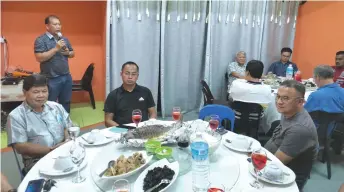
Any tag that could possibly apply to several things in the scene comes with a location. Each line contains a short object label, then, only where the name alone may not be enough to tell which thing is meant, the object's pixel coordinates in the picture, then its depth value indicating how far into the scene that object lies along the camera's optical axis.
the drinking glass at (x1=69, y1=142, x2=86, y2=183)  1.39
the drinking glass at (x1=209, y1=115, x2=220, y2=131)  1.91
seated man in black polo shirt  2.54
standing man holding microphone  3.41
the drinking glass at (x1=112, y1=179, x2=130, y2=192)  1.21
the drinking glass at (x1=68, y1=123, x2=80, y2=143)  1.69
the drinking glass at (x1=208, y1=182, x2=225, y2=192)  1.22
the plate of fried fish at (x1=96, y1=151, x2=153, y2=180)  1.35
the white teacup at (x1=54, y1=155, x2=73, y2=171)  1.44
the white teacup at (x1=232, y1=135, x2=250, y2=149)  1.75
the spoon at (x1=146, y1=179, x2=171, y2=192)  1.29
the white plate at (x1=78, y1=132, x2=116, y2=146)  1.78
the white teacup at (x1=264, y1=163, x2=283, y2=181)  1.38
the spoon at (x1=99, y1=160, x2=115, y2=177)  1.38
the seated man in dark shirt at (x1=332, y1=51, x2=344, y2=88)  3.88
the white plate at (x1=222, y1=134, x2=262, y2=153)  1.74
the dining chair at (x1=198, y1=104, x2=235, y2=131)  2.52
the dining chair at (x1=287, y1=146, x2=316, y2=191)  1.69
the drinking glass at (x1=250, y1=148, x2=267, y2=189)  1.36
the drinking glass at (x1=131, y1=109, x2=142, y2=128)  2.00
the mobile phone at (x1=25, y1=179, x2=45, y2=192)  1.25
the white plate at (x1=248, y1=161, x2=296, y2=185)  1.36
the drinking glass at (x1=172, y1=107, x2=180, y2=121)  2.12
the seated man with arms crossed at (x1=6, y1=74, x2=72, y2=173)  1.83
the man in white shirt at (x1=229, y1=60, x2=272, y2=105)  2.92
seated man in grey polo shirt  1.67
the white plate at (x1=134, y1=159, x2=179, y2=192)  1.27
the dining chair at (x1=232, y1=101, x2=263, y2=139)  3.03
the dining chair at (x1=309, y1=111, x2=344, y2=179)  2.66
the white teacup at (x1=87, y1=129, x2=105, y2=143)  1.81
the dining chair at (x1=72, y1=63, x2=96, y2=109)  4.62
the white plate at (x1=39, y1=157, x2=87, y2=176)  1.41
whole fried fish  1.75
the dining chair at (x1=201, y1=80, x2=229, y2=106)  3.63
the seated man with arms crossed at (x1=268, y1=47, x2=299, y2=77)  4.56
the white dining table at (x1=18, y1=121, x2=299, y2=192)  1.33
